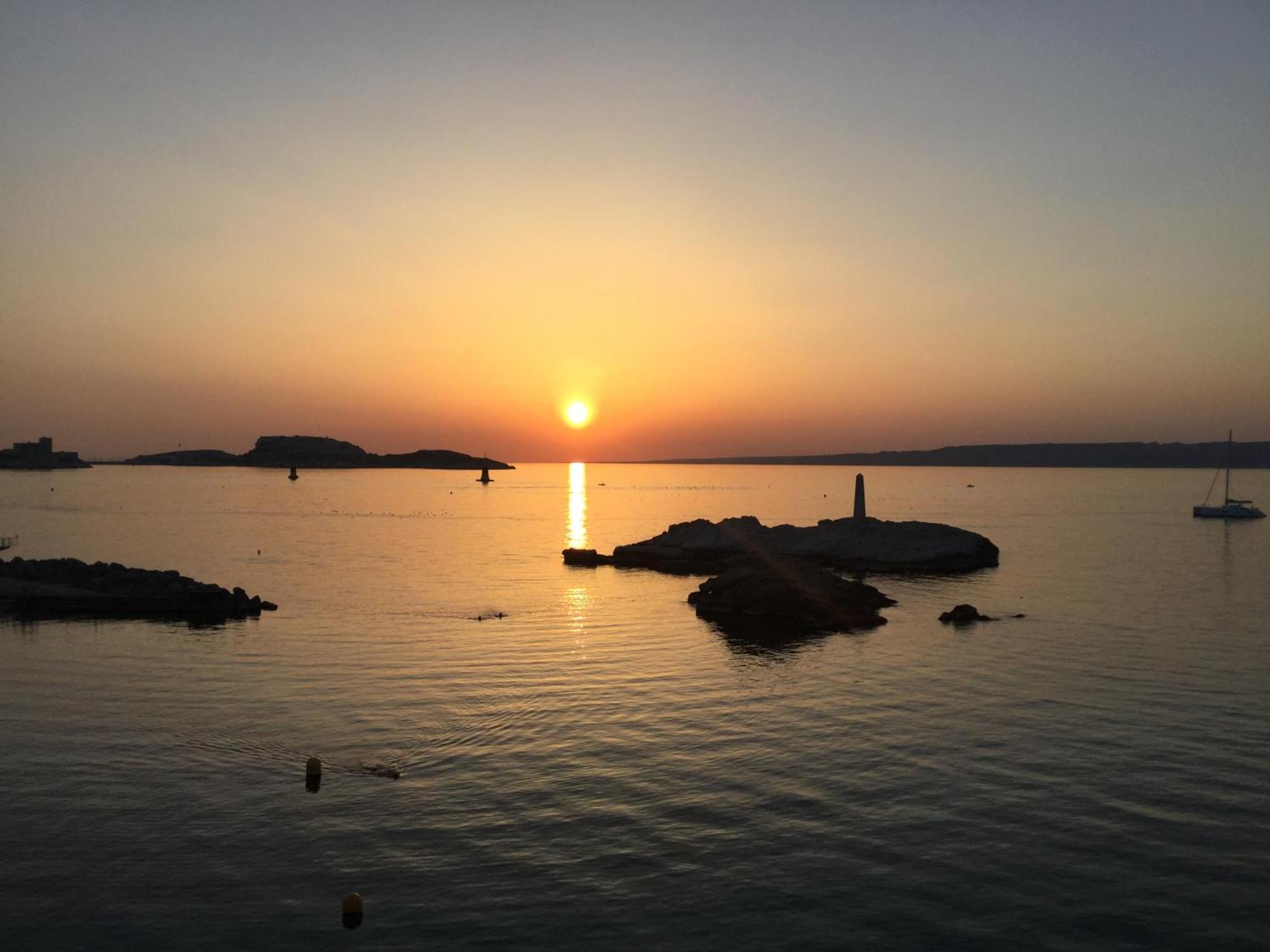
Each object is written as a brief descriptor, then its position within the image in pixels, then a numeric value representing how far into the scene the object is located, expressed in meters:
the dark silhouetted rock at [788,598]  53.75
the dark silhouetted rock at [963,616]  53.03
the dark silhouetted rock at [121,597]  55.72
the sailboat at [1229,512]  161.62
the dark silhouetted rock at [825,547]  83.31
